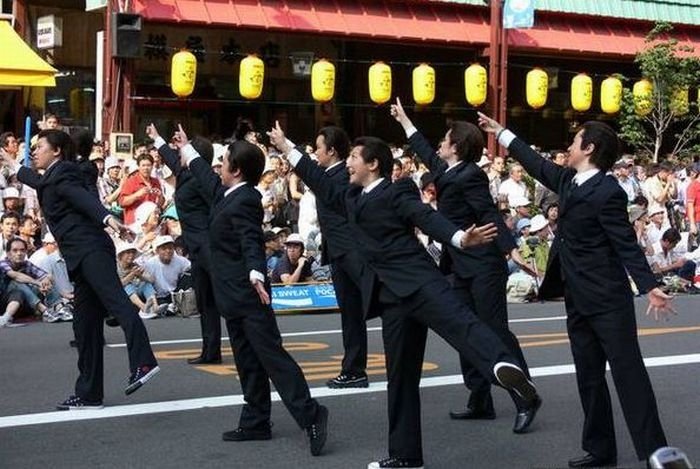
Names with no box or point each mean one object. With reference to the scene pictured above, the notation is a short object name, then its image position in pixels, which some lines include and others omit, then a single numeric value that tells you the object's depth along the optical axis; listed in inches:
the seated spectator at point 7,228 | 530.9
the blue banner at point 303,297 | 567.2
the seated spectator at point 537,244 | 638.5
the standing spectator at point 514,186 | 736.3
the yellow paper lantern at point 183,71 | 836.0
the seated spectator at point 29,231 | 542.3
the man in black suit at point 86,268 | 319.3
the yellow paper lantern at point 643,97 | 1032.8
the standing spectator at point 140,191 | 597.3
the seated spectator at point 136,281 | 536.4
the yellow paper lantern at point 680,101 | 1016.9
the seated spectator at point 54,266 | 528.7
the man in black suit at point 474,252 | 314.0
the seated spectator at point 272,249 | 595.2
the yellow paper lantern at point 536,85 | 1018.7
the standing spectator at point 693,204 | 792.3
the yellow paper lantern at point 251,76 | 878.4
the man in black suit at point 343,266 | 349.4
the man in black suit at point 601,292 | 253.3
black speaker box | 788.0
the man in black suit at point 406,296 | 253.6
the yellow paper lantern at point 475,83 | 975.0
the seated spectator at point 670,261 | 698.2
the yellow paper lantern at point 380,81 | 925.8
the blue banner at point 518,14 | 968.9
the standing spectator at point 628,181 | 802.8
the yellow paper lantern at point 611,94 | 1051.3
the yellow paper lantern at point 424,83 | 955.3
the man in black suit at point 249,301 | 279.9
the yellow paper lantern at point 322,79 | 895.7
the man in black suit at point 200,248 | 399.9
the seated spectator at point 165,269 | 548.4
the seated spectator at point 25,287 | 510.0
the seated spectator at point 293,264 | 590.2
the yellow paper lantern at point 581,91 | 1036.5
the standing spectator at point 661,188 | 809.5
